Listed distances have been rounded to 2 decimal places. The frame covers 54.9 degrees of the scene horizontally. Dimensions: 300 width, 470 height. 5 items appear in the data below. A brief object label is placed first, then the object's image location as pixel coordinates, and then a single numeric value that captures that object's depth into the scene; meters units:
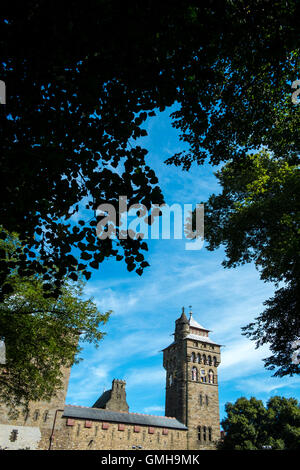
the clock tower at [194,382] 43.12
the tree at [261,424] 38.41
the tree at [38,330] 12.42
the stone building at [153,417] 30.58
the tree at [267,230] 11.52
